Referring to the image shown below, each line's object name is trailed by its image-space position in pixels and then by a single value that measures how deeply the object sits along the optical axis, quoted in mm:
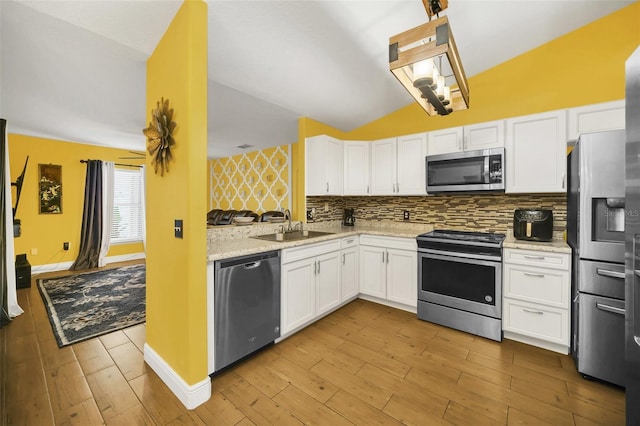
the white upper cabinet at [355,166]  3547
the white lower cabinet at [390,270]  2887
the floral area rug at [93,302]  2588
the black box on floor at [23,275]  3674
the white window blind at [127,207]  5426
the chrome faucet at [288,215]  3037
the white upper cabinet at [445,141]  2815
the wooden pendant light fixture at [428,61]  1233
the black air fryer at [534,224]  2367
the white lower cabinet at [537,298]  2125
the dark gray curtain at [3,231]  2445
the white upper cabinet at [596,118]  2127
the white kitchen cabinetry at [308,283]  2338
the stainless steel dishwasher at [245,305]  1850
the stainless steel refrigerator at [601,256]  1727
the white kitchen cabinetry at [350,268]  3022
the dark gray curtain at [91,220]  4824
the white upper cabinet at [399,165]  3068
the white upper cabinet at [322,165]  3361
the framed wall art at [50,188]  4465
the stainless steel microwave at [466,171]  2559
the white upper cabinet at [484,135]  2604
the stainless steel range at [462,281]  2395
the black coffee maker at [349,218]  3973
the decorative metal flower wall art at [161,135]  1771
